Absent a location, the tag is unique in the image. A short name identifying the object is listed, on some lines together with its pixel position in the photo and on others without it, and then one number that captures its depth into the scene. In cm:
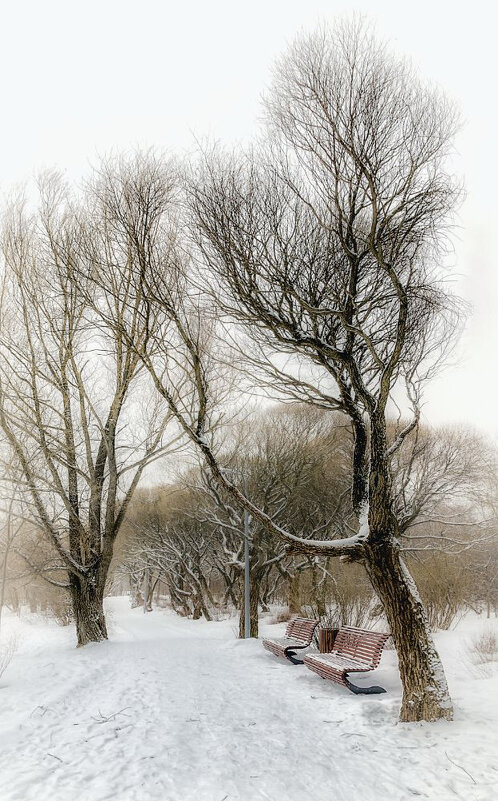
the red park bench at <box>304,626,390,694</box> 714
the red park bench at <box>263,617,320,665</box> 1017
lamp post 1528
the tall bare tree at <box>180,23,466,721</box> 578
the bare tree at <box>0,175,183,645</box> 1127
